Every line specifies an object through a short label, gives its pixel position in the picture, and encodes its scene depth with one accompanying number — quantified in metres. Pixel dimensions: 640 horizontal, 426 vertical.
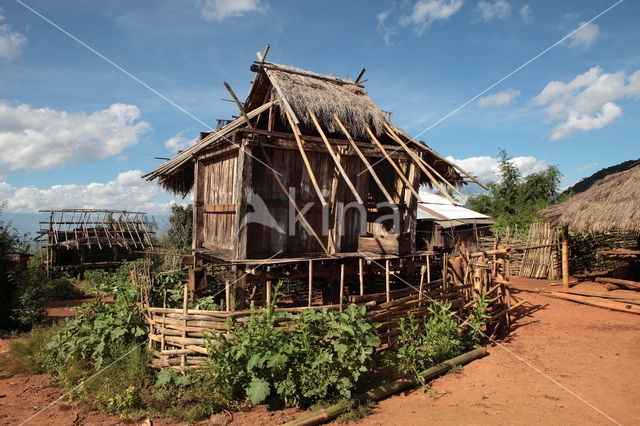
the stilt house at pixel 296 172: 7.38
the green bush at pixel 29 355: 6.79
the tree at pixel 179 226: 18.02
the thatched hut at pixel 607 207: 10.59
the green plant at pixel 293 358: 5.12
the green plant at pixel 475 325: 7.41
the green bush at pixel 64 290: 13.90
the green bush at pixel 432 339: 6.25
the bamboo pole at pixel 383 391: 4.84
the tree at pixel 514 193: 30.66
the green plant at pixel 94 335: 6.23
